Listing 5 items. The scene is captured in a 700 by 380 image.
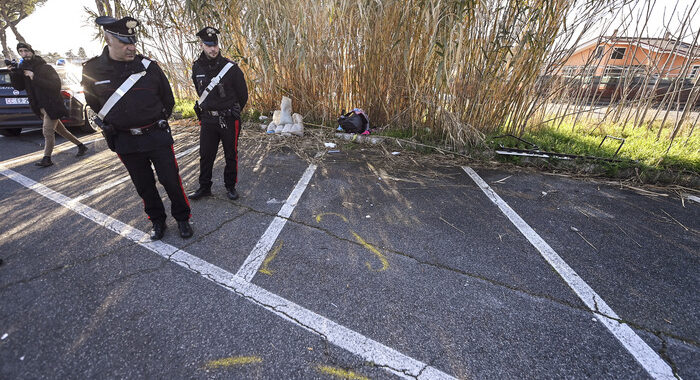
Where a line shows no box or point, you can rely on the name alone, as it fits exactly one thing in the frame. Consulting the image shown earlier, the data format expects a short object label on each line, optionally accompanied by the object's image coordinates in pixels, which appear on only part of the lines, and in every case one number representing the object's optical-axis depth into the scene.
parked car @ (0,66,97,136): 5.30
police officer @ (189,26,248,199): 2.89
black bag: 5.18
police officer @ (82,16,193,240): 2.12
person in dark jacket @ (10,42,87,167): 4.02
